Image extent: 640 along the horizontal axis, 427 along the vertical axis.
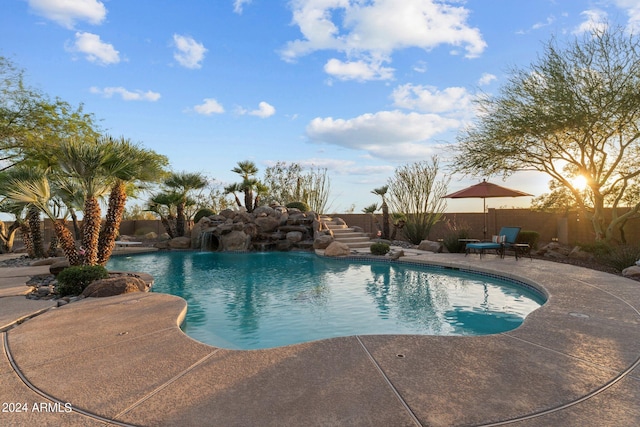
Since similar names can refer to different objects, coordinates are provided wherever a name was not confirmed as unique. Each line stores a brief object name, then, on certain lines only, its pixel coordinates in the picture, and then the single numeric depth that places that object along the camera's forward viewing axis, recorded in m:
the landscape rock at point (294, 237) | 15.84
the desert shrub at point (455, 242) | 12.24
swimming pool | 4.98
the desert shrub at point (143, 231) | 21.97
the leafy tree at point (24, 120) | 12.45
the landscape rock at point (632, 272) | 7.49
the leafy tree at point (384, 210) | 16.98
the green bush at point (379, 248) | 12.19
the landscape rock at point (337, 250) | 12.87
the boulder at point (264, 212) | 16.75
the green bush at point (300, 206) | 18.36
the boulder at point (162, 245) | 17.19
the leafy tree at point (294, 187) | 21.73
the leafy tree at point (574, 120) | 9.76
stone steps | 15.14
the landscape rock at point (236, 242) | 15.93
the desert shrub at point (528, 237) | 11.51
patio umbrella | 12.59
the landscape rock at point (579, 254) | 10.19
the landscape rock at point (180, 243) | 17.23
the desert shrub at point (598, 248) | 9.82
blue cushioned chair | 10.21
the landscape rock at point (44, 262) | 10.01
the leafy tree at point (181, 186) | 18.22
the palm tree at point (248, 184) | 19.94
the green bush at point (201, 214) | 19.26
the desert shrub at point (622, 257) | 8.34
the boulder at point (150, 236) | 20.96
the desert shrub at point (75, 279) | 6.27
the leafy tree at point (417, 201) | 16.42
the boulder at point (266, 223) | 16.34
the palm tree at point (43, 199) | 7.37
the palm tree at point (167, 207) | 17.66
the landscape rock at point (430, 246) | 13.08
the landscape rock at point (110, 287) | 5.94
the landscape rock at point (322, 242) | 14.45
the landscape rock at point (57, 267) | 8.05
